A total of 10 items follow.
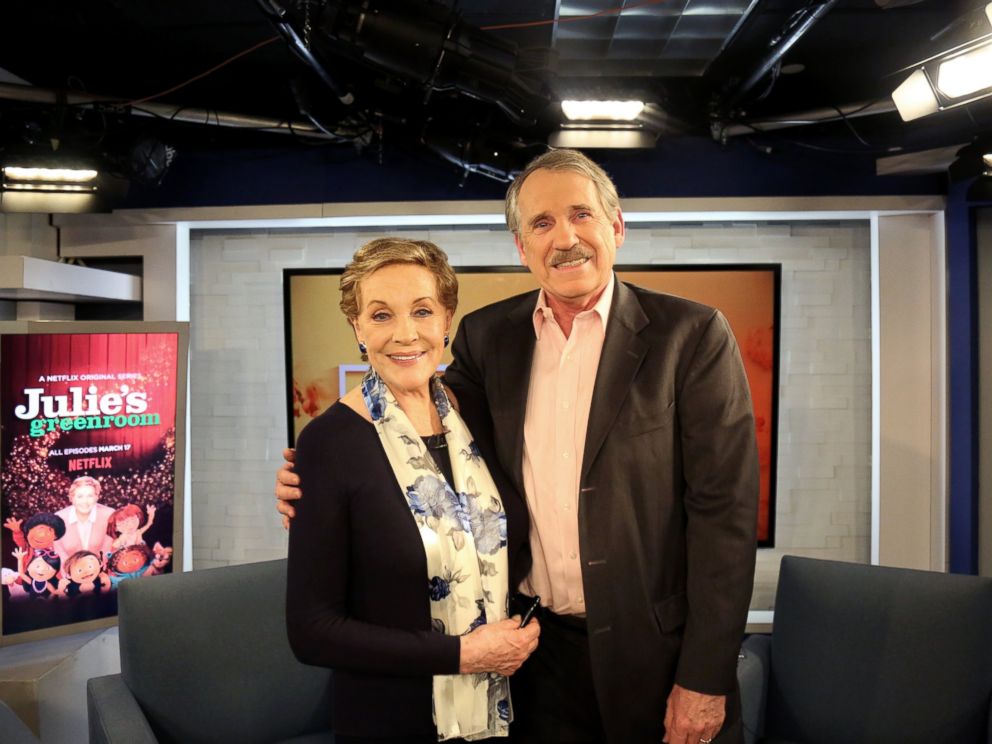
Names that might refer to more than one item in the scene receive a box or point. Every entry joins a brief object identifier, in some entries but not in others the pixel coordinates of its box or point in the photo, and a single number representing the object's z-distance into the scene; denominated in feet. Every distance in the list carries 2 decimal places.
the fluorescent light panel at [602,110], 10.55
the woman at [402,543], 4.98
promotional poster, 10.49
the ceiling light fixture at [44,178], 10.77
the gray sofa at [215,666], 8.42
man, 5.26
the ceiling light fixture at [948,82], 7.79
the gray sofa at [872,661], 8.55
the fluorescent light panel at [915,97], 8.45
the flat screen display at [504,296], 13.82
